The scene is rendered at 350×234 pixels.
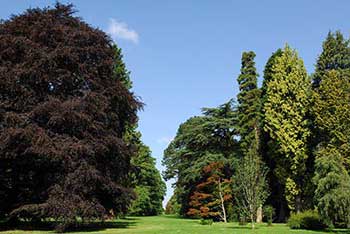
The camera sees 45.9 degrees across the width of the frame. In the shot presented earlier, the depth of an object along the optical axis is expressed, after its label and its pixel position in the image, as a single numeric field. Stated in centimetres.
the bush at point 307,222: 2941
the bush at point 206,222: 3531
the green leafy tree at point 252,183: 3058
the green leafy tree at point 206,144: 4766
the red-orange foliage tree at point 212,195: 4403
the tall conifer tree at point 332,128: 2575
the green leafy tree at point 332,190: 2519
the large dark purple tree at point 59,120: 2366
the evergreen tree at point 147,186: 5958
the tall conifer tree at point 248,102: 4456
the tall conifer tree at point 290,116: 3853
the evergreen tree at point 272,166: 4131
